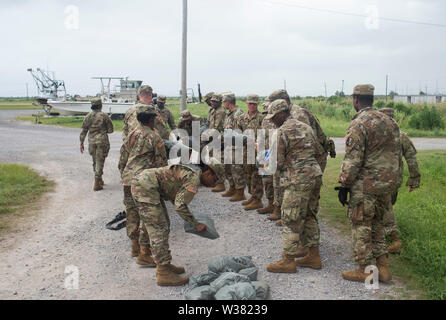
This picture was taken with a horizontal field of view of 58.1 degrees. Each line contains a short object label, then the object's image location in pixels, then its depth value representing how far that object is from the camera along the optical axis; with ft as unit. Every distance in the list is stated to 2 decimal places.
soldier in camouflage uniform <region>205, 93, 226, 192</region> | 27.71
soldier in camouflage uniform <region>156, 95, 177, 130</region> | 30.25
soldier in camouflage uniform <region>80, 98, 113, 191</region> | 28.94
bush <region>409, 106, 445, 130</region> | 66.03
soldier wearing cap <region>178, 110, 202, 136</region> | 25.88
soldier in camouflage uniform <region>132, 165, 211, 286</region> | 14.33
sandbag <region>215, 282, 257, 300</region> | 12.51
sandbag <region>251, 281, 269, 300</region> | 13.19
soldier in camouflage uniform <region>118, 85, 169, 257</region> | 17.34
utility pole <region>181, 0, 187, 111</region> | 41.52
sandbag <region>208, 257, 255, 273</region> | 14.52
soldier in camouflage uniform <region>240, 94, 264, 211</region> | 24.23
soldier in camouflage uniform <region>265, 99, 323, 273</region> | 15.28
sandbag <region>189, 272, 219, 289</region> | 14.10
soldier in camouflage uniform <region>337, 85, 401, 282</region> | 14.29
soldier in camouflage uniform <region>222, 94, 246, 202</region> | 25.68
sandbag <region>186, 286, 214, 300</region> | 13.00
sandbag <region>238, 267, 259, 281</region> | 14.32
